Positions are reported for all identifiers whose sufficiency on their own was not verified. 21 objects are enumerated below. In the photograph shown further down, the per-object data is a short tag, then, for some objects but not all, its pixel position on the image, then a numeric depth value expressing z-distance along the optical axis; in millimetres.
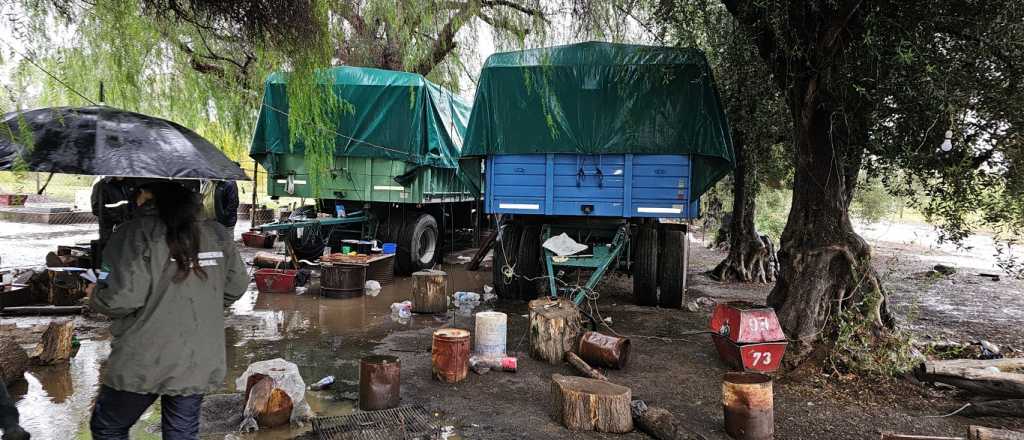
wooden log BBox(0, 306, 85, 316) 6961
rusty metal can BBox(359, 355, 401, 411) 4434
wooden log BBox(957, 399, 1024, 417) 4469
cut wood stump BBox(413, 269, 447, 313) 7770
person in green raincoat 2609
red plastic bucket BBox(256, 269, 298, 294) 8852
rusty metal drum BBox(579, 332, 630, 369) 5555
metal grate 3949
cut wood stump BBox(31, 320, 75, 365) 5117
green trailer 9945
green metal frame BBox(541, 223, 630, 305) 7289
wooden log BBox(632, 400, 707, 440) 3900
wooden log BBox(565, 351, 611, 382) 5125
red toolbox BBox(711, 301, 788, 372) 5309
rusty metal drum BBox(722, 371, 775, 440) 4016
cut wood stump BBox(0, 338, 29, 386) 4557
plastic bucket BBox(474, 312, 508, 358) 5594
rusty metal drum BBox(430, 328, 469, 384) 5094
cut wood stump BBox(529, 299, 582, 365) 5801
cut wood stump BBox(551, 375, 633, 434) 4137
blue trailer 7273
